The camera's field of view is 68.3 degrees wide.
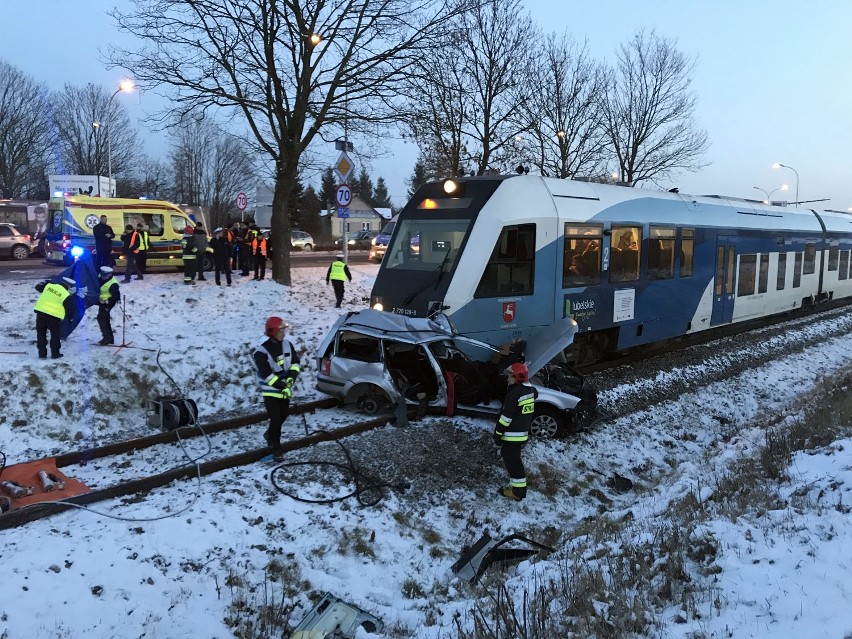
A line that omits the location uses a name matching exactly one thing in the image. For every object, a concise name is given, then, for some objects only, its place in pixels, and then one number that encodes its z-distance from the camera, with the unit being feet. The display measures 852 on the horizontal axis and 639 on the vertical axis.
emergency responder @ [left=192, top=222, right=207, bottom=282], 51.78
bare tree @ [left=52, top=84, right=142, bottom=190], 162.20
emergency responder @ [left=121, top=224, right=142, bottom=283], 51.31
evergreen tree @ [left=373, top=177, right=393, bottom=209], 381.01
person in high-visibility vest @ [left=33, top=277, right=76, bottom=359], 32.01
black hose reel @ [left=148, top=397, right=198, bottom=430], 27.71
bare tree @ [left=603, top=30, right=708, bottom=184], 98.43
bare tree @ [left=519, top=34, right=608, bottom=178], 85.25
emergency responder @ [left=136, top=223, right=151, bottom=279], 52.47
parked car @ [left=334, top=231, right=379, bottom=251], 138.21
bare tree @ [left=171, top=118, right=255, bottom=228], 193.26
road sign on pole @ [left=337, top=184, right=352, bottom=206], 45.16
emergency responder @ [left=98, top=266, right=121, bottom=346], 35.62
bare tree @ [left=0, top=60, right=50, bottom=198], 152.15
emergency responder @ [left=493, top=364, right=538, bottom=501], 23.31
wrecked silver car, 28.45
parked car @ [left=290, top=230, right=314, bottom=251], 128.26
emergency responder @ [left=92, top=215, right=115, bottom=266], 49.06
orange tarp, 20.15
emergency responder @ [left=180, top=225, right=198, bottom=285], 50.59
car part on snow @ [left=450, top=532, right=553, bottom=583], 18.34
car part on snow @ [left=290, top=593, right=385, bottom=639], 14.02
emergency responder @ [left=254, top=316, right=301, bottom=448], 24.63
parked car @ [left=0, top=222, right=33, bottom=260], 87.61
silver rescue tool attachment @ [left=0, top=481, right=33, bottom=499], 20.21
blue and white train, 31.86
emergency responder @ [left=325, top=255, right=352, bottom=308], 50.90
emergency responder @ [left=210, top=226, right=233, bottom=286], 51.03
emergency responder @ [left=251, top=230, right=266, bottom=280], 55.11
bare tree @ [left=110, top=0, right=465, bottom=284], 47.19
